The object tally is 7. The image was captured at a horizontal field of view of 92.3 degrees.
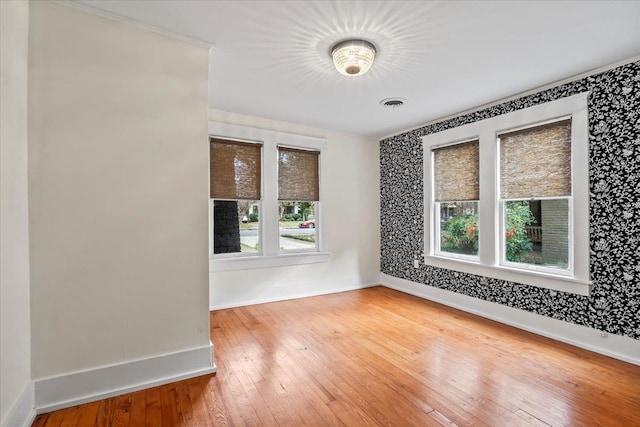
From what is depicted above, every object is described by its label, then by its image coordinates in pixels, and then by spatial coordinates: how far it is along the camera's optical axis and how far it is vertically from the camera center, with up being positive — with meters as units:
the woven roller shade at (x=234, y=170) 4.11 +0.60
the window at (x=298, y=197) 4.66 +0.25
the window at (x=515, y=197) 3.01 +0.18
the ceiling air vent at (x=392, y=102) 3.65 +1.34
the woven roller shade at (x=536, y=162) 3.12 +0.55
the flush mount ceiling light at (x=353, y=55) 2.40 +1.25
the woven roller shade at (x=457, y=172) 4.01 +0.55
